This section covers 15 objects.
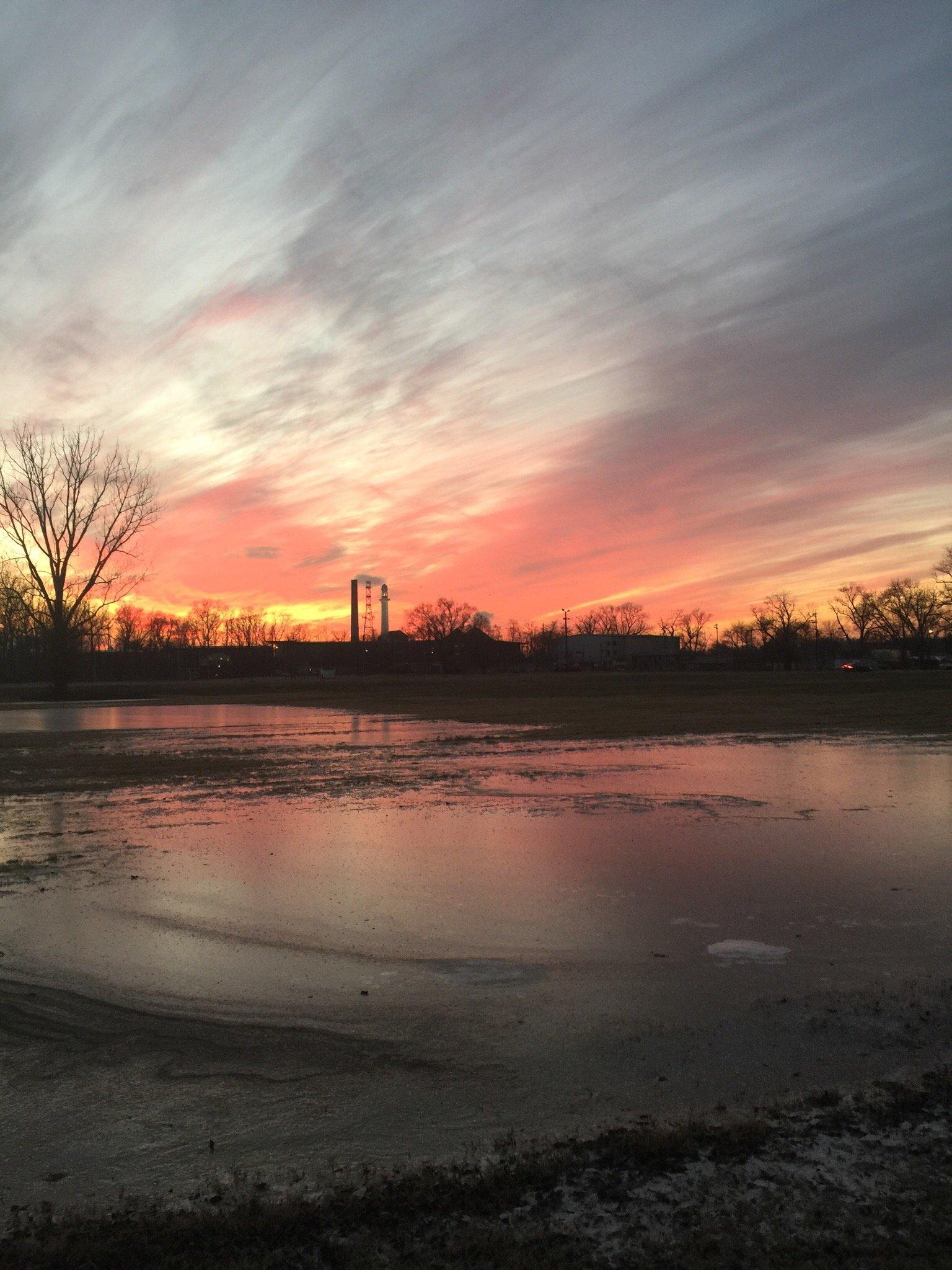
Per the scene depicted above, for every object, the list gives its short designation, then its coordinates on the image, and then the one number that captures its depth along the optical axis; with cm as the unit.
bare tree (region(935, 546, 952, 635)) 11962
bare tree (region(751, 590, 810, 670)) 11275
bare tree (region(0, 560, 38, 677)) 5825
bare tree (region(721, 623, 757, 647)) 16512
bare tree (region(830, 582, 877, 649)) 16050
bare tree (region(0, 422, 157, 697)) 5350
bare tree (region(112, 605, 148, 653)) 14473
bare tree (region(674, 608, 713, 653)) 19088
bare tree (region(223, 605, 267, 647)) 18425
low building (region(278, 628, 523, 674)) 12888
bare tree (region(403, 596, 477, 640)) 15975
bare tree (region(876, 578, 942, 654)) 13325
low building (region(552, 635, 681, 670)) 16250
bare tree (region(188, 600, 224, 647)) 18200
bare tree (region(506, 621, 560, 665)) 16188
